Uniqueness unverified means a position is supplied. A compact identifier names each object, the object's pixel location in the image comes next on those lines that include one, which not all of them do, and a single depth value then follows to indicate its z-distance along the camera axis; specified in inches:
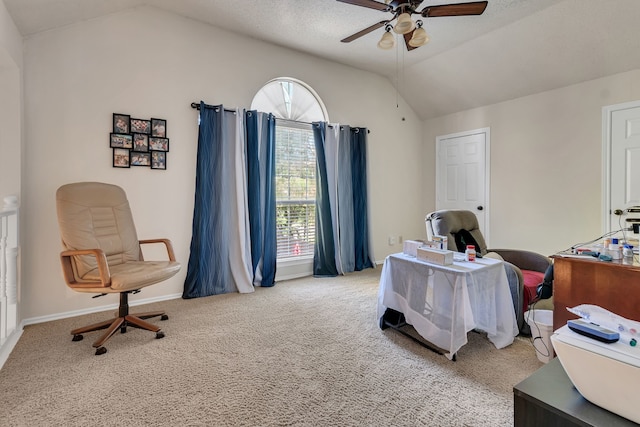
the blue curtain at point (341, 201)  158.6
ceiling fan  85.4
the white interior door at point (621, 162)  125.6
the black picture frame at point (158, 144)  119.2
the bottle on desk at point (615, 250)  63.0
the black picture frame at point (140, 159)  116.1
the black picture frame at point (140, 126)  115.2
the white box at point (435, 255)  81.0
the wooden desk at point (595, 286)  58.2
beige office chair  82.7
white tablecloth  74.9
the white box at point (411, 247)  93.2
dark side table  29.3
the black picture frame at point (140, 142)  115.9
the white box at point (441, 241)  93.1
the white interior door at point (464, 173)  176.1
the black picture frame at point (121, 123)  112.3
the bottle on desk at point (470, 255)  86.8
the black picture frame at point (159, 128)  119.1
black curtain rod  126.6
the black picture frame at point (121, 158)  113.0
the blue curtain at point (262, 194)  137.4
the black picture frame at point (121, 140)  112.0
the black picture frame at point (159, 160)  120.0
